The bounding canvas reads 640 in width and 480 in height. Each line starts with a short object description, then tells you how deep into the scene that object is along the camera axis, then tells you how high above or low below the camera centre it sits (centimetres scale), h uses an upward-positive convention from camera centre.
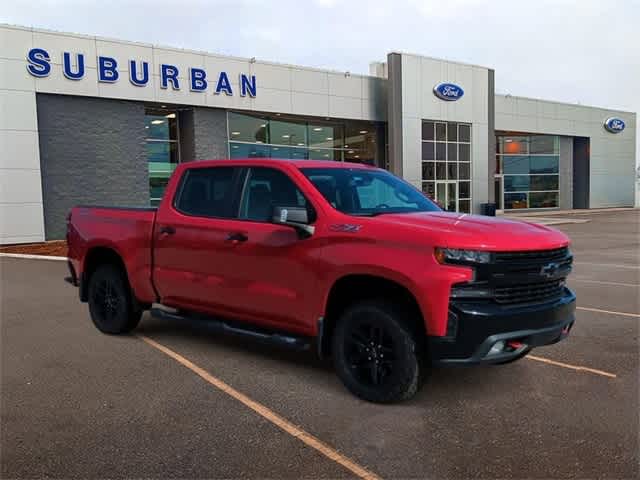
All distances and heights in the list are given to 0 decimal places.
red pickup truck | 381 -57
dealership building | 1980 +377
